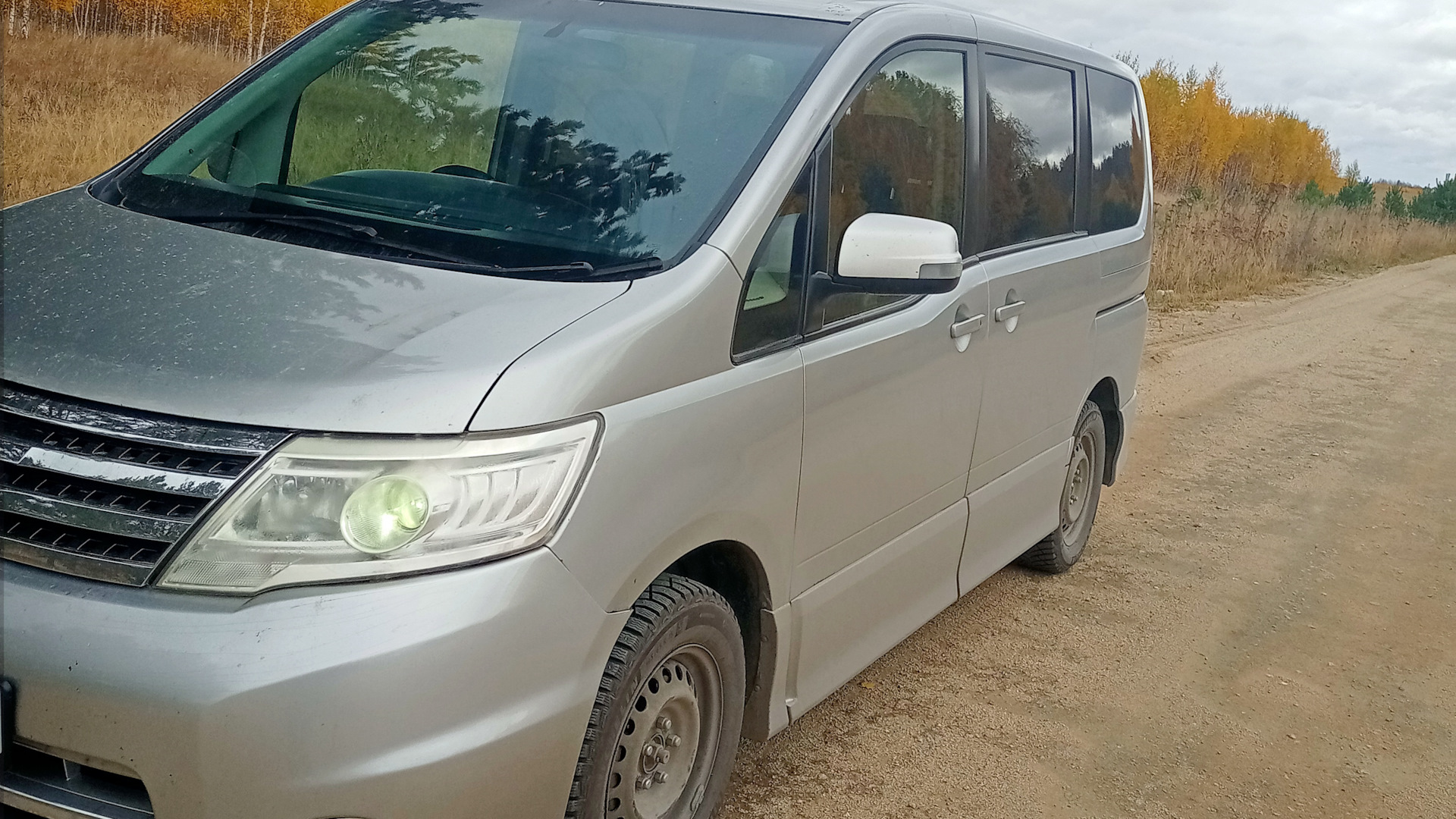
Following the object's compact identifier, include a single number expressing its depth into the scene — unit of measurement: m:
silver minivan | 1.99
